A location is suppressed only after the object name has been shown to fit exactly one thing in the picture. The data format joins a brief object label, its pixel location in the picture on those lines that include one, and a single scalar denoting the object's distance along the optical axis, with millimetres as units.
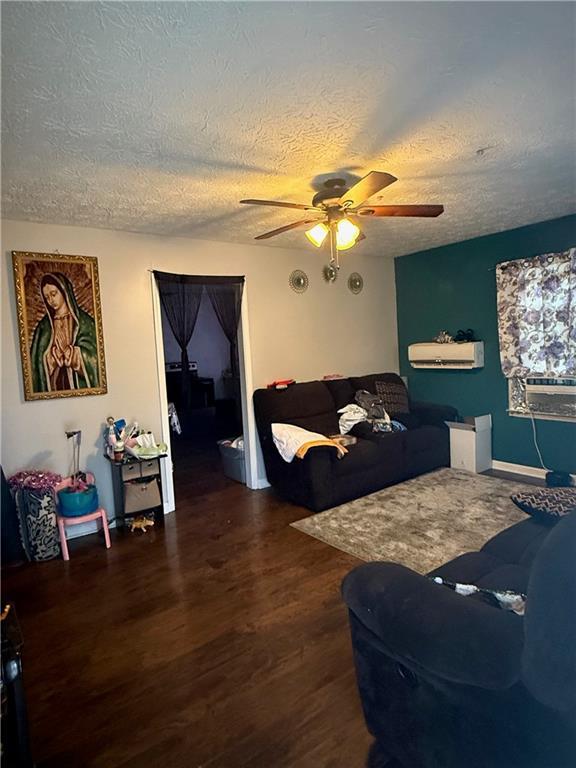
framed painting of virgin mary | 3275
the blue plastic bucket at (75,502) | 3195
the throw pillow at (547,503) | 2309
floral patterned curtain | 4035
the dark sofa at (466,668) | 1040
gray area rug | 2985
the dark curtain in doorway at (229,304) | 4371
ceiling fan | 2557
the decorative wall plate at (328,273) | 5011
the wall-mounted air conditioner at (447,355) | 4820
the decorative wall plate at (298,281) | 4750
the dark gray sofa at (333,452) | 3832
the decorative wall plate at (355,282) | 5312
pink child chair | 3133
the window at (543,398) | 4141
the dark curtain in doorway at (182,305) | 4211
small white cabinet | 4637
